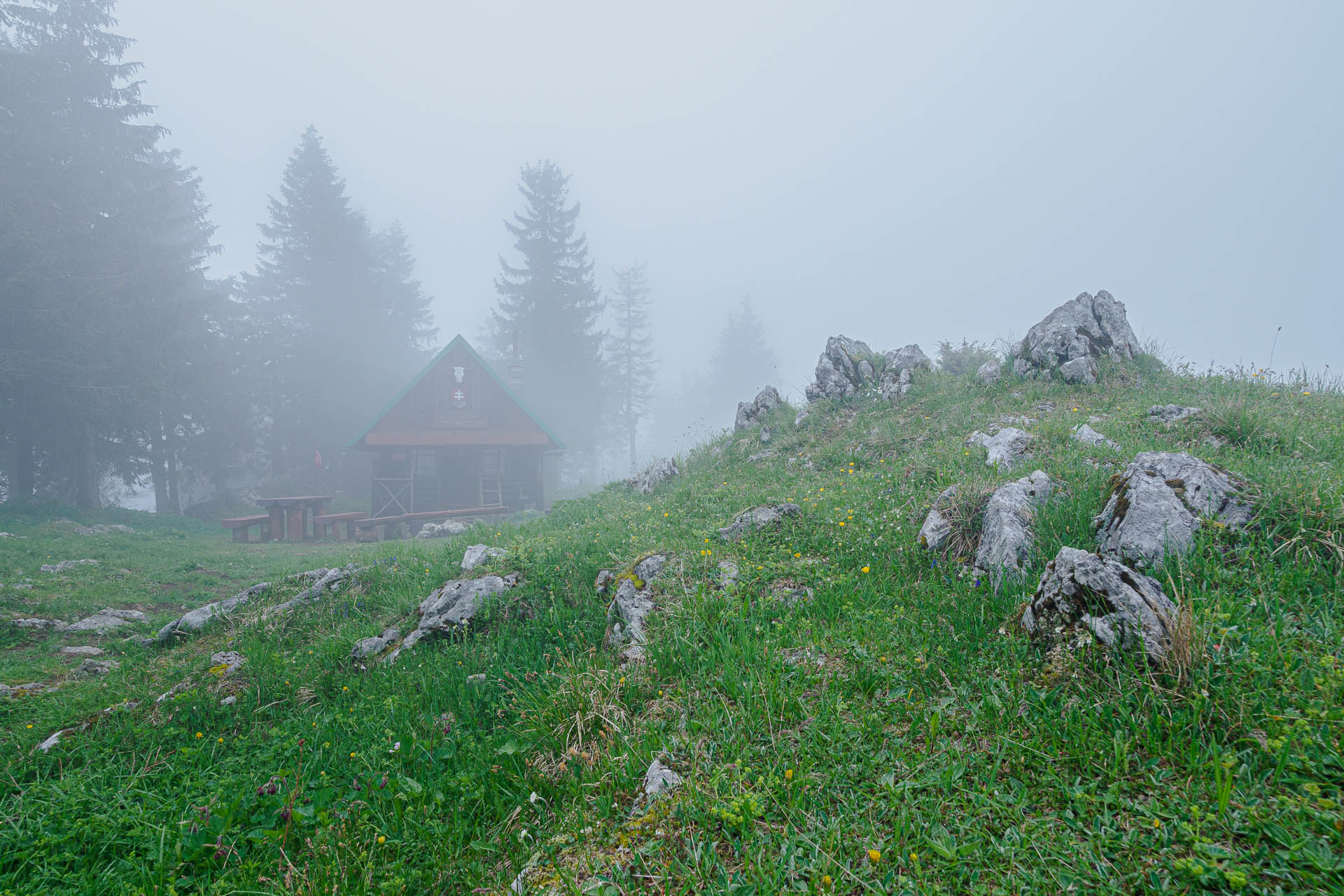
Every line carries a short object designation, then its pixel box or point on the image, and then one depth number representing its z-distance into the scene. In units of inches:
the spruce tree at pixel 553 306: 1433.3
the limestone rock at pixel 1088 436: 241.6
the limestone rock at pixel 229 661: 214.3
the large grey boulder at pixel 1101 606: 100.9
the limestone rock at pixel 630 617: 169.6
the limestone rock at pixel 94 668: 228.7
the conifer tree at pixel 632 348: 1766.7
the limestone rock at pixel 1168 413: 258.0
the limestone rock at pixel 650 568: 216.1
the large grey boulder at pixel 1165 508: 138.6
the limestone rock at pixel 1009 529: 155.5
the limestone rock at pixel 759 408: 538.3
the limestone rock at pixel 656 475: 479.5
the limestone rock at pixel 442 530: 689.6
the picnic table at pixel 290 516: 722.8
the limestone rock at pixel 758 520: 238.5
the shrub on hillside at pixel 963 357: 484.7
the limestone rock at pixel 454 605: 223.1
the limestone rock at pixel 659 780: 102.2
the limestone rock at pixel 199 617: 266.7
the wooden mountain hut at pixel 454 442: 949.2
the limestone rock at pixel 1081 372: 367.2
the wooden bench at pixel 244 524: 683.4
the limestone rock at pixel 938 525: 182.2
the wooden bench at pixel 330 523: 737.4
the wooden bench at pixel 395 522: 745.0
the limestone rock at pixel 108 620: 279.7
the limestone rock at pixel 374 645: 222.2
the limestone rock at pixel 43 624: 275.7
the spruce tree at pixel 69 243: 639.8
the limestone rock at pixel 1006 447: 244.5
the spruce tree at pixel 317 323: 1180.5
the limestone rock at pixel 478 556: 284.8
